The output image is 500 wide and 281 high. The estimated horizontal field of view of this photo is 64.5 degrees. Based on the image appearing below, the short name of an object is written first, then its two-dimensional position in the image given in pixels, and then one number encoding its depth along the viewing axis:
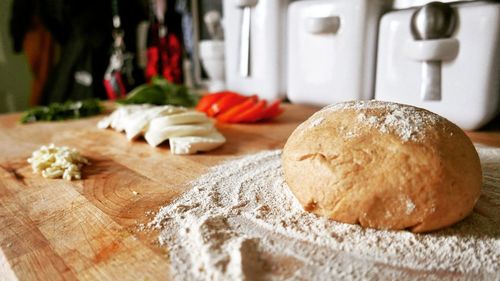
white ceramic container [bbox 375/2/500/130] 0.40
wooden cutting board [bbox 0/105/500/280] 0.22
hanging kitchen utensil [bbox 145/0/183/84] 0.96
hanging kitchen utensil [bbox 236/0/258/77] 0.60
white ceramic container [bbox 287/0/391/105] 0.49
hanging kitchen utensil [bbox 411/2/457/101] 0.40
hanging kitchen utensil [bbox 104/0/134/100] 0.92
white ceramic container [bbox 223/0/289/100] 0.59
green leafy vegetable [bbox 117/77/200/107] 0.60
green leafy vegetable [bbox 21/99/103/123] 0.58
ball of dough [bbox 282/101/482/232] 0.23
